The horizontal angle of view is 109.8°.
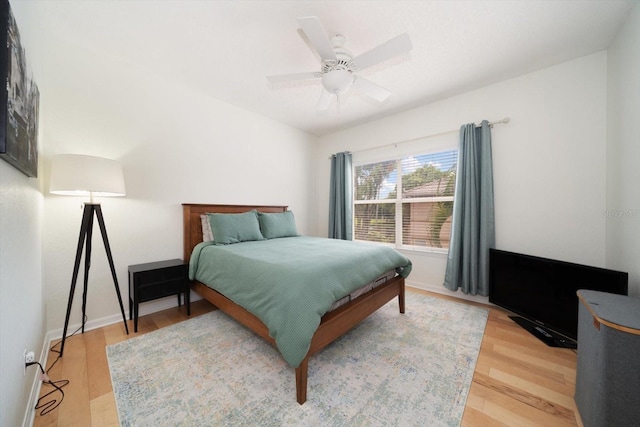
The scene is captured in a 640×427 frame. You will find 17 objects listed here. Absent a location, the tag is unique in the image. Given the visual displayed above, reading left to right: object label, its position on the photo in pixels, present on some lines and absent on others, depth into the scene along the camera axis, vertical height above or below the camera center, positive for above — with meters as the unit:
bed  1.34 -0.74
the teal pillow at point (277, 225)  3.06 -0.18
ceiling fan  1.45 +1.12
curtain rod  2.51 +1.02
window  3.03 +0.16
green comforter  1.31 -0.49
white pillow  2.67 -0.22
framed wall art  0.83 +0.51
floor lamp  1.65 +0.23
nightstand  2.03 -0.66
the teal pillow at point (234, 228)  2.54 -0.18
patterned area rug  1.21 -1.09
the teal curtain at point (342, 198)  3.89 +0.23
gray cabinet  0.94 -0.70
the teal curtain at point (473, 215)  2.59 -0.06
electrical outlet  1.14 -0.75
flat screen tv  1.69 -0.72
